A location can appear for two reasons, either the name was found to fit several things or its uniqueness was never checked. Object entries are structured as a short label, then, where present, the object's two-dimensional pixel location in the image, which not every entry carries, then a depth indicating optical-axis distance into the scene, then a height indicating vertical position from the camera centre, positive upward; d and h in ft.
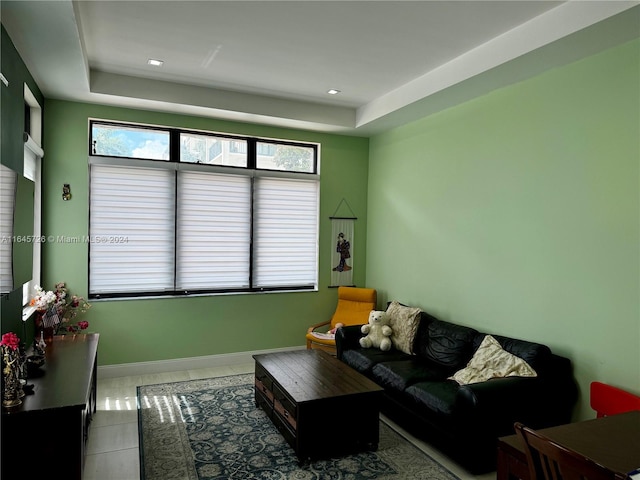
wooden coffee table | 10.05 -4.15
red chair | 9.18 -3.40
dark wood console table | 7.71 -3.66
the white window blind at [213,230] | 16.69 +0.02
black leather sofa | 9.71 -3.84
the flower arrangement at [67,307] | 13.26 -2.60
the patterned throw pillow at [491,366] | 10.67 -3.18
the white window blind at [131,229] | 15.46 +0.00
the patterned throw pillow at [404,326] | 14.64 -3.05
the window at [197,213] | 15.61 +0.69
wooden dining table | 6.00 -2.93
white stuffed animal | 14.82 -3.30
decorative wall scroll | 19.26 -0.69
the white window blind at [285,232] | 18.03 +0.05
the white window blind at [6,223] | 8.69 +0.06
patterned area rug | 9.64 -5.20
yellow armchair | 18.13 -2.98
